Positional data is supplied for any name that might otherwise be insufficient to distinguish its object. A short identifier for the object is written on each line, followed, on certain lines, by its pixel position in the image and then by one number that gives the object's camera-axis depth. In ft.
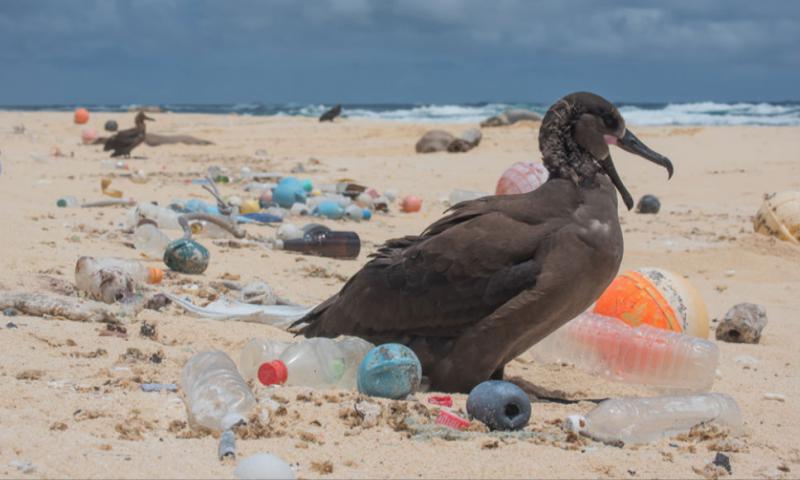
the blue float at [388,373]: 13.61
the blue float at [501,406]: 12.56
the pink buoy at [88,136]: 74.02
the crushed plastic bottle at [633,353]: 15.94
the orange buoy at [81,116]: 92.32
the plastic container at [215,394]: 11.76
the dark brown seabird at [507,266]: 14.03
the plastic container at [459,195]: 40.57
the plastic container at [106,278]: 18.80
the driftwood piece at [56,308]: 17.43
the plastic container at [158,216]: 28.32
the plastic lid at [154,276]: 20.99
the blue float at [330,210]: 35.12
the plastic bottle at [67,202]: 32.86
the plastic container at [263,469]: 9.78
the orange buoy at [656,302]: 18.24
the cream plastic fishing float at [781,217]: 30.91
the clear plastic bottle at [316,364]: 13.92
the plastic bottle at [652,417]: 12.50
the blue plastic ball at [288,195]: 36.60
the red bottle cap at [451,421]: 12.44
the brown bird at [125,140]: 59.62
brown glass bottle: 27.35
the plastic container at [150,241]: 24.86
